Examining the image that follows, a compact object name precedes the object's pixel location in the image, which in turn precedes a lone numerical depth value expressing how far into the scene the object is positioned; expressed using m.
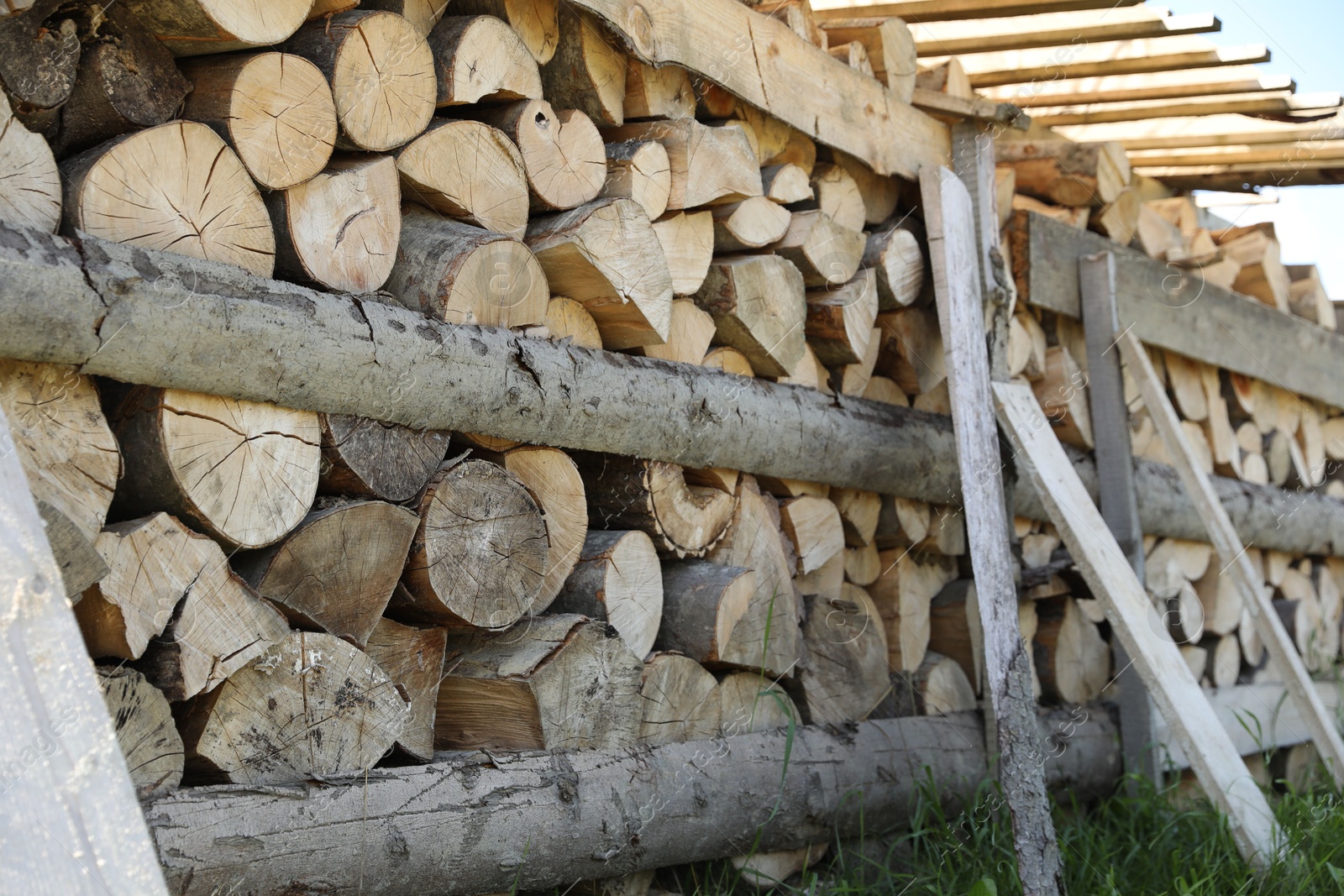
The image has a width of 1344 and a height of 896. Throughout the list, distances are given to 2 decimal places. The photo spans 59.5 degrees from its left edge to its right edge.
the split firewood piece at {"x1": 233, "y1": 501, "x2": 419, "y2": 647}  1.70
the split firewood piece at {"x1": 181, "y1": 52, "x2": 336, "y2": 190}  1.68
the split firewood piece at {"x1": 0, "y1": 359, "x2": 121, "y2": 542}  1.45
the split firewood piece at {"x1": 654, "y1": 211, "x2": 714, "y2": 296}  2.38
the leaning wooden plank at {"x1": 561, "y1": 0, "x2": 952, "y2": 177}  2.32
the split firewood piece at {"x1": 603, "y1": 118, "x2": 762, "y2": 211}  2.38
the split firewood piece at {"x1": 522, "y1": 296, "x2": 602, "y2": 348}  2.14
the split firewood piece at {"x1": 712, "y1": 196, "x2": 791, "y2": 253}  2.56
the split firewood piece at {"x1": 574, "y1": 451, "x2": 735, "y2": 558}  2.28
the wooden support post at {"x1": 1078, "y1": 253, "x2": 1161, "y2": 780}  3.38
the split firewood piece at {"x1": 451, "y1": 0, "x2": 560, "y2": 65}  2.12
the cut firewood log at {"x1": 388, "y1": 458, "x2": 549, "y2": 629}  1.87
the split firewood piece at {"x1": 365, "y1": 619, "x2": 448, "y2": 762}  1.86
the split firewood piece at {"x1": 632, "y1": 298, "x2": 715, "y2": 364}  2.39
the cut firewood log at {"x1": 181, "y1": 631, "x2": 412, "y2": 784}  1.61
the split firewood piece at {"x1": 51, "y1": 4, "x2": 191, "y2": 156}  1.58
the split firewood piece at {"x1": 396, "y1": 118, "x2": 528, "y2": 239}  1.96
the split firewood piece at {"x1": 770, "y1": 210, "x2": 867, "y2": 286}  2.72
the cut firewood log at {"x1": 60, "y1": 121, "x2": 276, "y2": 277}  1.54
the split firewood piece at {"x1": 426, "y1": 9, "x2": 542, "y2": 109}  1.97
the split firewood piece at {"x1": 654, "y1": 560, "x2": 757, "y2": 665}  2.31
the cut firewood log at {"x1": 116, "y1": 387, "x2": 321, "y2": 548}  1.57
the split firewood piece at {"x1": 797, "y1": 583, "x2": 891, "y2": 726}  2.62
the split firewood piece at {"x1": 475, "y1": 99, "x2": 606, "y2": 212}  2.11
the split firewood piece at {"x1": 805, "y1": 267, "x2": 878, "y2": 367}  2.77
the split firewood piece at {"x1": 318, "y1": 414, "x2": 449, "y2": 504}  1.77
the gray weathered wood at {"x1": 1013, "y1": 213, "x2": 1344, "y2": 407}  3.51
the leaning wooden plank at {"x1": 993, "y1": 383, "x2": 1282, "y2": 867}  2.68
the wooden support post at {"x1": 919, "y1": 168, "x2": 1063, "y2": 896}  2.44
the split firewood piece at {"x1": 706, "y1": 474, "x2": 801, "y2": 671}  2.44
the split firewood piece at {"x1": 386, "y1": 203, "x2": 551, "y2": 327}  1.92
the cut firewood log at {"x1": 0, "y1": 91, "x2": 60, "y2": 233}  1.46
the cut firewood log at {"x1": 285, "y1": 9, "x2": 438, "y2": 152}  1.81
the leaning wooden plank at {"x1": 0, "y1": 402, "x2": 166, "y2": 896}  0.94
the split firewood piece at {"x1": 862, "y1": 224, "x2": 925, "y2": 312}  2.97
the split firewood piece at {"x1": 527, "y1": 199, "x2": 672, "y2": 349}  2.12
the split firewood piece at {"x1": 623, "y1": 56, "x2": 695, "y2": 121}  2.39
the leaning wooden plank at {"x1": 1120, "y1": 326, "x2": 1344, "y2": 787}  3.27
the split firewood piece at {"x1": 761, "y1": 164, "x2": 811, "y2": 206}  2.70
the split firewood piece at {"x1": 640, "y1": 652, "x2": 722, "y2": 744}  2.22
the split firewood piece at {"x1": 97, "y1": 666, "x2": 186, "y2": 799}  1.48
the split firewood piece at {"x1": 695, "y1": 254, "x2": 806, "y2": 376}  2.50
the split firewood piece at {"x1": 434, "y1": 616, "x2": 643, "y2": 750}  1.98
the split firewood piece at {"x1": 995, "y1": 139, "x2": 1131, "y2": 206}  3.63
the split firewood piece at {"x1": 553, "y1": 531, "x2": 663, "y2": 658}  2.17
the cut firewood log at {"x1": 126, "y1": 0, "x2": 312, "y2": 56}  1.60
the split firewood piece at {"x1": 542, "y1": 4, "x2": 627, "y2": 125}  2.25
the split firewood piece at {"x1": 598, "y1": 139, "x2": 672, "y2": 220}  2.27
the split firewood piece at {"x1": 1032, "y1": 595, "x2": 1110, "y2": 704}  3.32
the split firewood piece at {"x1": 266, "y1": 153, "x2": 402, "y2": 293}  1.77
